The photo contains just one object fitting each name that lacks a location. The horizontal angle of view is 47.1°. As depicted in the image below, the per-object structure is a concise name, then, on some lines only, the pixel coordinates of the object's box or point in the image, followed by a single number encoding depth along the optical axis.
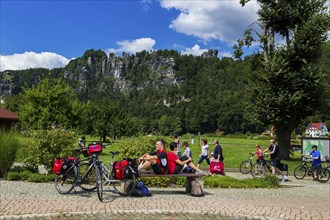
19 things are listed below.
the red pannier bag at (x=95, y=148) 9.65
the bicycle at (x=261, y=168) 17.59
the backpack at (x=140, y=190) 9.66
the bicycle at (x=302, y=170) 17.73
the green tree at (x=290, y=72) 24.97
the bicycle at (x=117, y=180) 9.55
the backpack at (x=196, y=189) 10.20
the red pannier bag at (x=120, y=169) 9.67
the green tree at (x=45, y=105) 30.34
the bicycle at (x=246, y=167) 18.67
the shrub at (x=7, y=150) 12.25
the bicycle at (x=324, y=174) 17.00
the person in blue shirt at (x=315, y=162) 17.09
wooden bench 10.16
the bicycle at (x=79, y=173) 9.66
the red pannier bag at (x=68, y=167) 9.83
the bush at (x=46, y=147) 12.27
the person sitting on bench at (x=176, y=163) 10.52
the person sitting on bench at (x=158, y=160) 10.26
